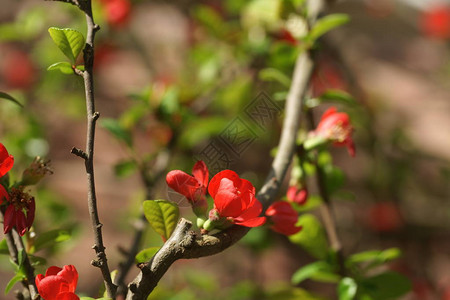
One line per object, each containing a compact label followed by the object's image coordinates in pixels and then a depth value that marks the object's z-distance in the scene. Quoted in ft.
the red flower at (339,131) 3.71
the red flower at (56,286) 3.36
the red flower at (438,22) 8.59
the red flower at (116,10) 5.40
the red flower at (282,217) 3.52
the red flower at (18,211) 3.40
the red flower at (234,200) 3.40
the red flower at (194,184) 3.43
